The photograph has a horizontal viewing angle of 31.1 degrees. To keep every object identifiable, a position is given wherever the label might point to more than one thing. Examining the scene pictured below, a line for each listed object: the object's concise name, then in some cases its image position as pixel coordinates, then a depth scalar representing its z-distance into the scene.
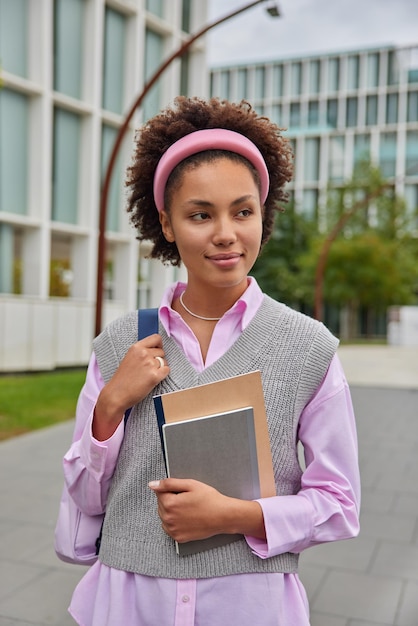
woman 1.46
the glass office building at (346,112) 54.19
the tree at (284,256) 48.16
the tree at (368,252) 38.67
